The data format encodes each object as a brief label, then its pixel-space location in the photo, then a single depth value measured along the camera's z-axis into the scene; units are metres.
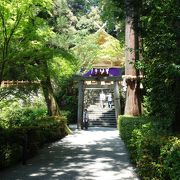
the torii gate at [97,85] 17.24
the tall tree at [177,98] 5.65
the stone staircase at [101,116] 19.65
